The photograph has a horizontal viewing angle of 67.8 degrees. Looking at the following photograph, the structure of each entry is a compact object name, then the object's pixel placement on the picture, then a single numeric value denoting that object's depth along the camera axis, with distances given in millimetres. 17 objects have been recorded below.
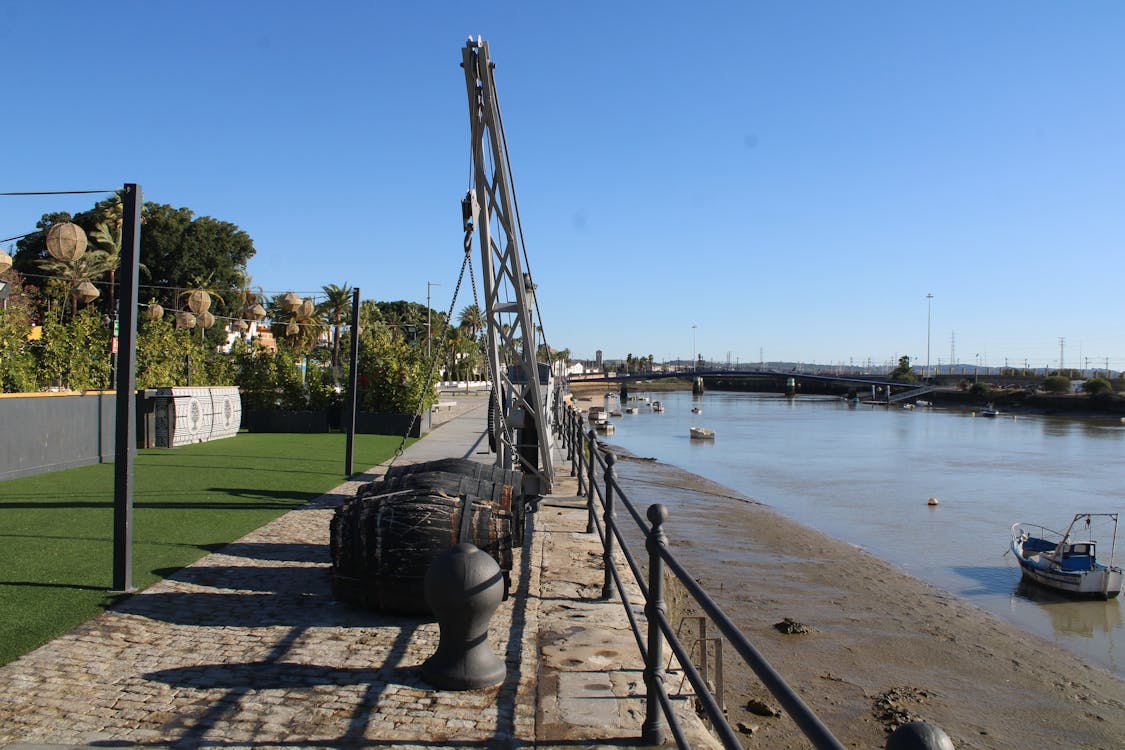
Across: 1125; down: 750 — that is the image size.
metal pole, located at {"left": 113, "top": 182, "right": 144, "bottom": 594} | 6672
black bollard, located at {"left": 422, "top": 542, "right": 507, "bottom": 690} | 4695
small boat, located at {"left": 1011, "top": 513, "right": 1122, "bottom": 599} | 16250
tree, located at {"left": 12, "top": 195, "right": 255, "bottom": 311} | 52375
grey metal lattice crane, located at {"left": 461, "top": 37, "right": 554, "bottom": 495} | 12664
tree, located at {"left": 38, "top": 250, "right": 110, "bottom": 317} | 39519
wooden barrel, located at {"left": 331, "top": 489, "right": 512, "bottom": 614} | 6074
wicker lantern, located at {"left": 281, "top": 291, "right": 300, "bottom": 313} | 26719
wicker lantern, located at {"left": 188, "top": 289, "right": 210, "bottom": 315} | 21766
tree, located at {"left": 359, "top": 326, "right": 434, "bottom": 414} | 26984
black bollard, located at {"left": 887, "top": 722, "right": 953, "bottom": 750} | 1691
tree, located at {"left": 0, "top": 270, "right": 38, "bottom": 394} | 15602
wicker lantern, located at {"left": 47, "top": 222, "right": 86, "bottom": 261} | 12961
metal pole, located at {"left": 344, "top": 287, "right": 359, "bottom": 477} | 14212
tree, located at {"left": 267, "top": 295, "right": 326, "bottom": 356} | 54812
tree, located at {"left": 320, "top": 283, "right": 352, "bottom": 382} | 67325
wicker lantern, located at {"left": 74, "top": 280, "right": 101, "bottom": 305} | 25339
